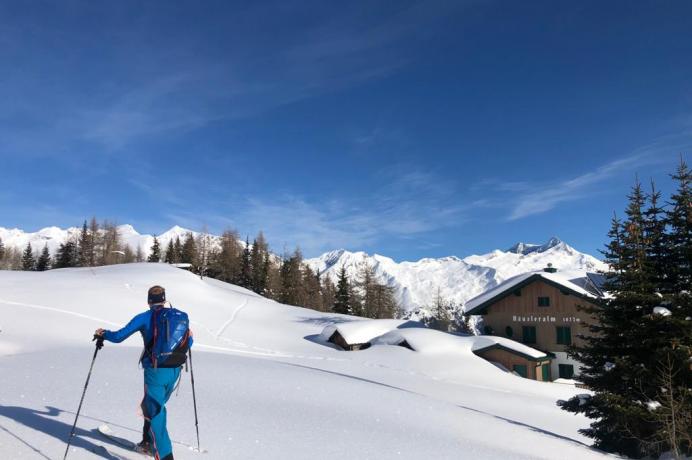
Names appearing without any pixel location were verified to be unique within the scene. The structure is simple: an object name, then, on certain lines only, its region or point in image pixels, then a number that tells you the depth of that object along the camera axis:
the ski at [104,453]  5.21
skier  4.93
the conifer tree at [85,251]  74.88
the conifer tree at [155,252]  82.43
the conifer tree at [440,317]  64.12
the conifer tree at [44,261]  75.44
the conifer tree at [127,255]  102.29
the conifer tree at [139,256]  121.83
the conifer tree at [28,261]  77.81
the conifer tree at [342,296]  58.94
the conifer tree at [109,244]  84.38
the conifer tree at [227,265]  78.50
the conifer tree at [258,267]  71.12
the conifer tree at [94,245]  75.00
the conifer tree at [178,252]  84.94
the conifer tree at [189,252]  80.57
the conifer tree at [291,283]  68.44
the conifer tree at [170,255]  84.06
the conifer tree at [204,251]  80.06
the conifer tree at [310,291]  70.50
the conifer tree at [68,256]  73.62
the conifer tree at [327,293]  81.31
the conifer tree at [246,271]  73.81
